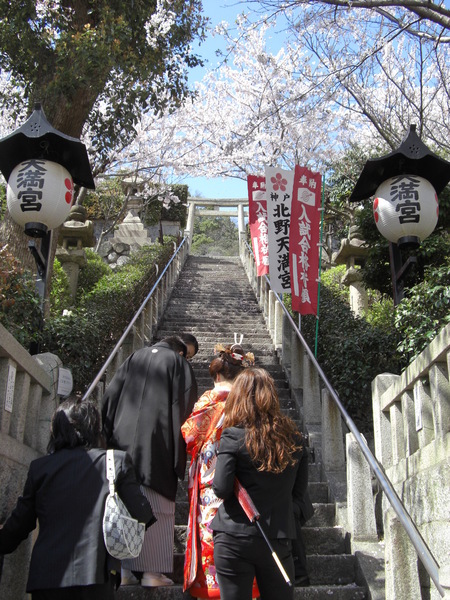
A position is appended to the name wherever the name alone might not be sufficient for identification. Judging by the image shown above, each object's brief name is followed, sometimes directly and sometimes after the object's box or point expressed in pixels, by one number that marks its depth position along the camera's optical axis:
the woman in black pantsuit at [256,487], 3.03
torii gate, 27.75
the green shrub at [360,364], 6.82
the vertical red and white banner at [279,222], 8.35
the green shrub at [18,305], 5.57
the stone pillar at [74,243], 13.34
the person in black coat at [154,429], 3.86
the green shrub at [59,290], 12.39
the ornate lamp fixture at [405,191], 6.25
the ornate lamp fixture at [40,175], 5.73
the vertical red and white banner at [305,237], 7.94
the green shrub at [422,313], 6.37
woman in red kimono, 3.39
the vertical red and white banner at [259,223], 10.48
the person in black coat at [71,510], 2.75
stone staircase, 3.92
